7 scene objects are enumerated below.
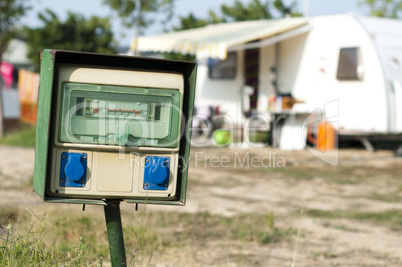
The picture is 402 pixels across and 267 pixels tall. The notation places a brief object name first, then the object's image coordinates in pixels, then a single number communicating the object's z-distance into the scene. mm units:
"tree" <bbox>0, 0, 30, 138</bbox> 16203
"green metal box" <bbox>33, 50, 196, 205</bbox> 2340
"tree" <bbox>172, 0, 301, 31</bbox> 21797
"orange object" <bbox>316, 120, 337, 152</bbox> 12234
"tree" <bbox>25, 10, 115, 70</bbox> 24812
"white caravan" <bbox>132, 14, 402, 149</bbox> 11711
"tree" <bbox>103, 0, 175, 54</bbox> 24250
